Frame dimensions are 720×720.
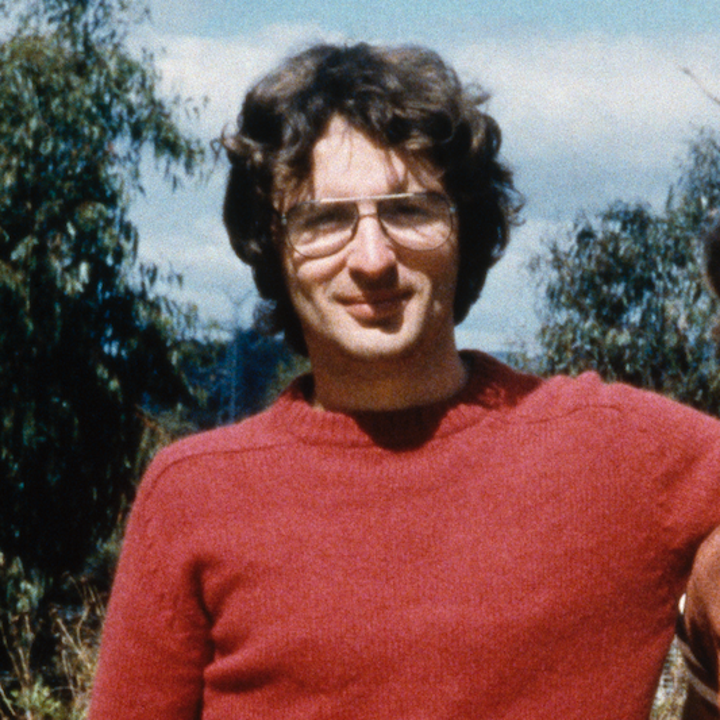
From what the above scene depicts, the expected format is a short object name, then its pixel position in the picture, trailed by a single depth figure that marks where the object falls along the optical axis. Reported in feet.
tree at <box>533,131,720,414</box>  32.73
